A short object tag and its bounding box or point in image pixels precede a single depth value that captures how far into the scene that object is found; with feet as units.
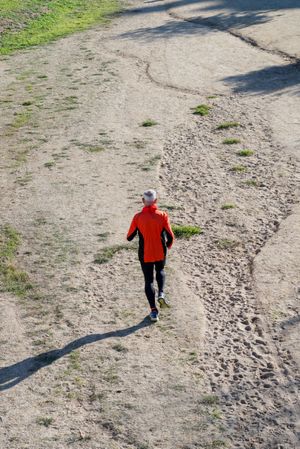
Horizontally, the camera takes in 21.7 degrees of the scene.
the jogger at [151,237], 33.99
